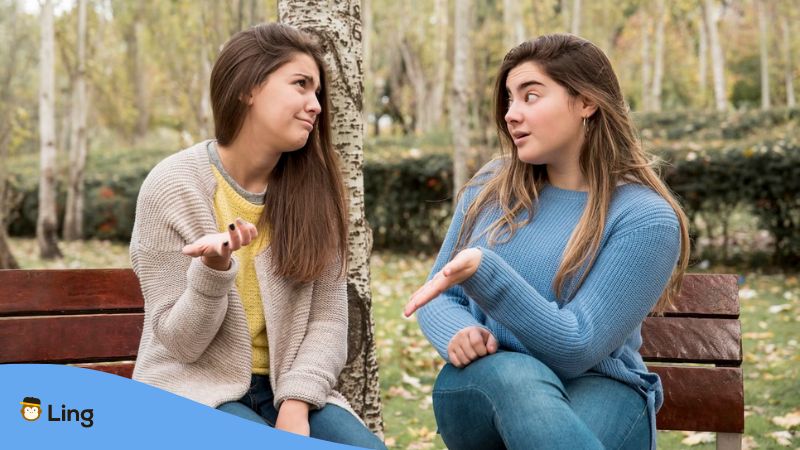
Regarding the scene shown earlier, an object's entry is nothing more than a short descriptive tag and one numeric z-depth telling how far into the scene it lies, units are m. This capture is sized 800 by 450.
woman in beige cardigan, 2.19
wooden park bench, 2.60
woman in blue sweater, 2.00
